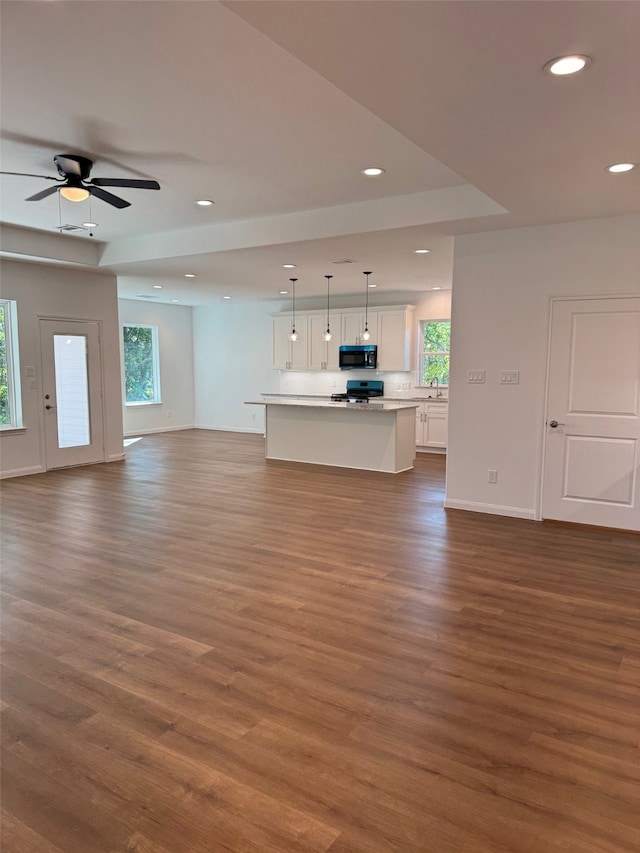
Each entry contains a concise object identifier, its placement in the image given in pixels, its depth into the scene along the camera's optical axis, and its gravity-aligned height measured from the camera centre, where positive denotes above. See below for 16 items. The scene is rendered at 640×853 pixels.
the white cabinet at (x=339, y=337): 9.14 +0.52
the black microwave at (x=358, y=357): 9.43 +0.18
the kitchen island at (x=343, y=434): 7.17 -0.92
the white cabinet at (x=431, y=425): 8.74 -0.92
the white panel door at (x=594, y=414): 4.63 -0.40
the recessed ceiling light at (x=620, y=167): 3.30 +1.22
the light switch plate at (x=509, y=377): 5.05 -0.09
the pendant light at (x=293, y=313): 8.40 +1.00
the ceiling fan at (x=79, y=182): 3.72 +1.29
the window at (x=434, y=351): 9.16 +0.28
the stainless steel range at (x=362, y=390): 9.41 -0.41
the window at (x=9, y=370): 6.77 -0.05
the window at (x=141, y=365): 10.75 +0.03
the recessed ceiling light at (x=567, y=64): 2.13 +1.20
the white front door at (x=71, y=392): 7.19 -0.35
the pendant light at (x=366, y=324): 8.30 +0.74
